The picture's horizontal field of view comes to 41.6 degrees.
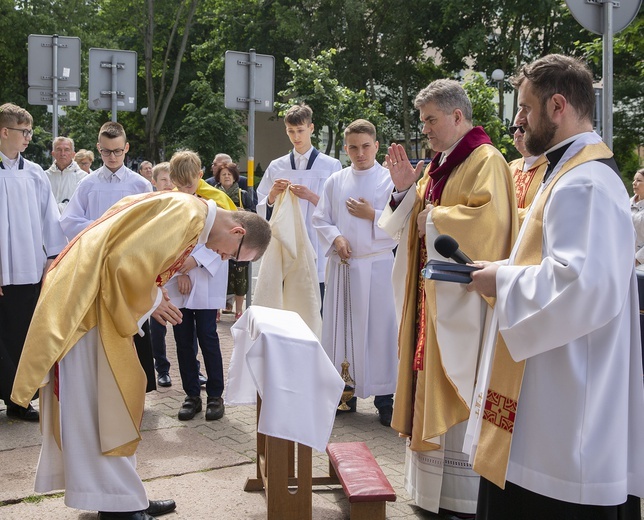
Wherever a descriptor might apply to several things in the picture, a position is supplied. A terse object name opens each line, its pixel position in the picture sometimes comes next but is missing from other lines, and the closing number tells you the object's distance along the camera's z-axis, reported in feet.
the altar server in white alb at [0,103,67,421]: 20.30
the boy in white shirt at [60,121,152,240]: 22.57
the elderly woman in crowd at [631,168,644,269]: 33.35
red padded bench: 13.26
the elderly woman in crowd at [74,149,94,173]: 39.65
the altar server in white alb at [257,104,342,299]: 23.52
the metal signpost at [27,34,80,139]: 37.01
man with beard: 8.94
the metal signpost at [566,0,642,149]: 20.92
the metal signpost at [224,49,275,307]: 31.42
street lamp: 89.20
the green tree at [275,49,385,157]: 64.08
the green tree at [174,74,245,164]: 96.07
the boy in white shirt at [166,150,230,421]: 20.42
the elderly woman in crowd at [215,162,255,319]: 33.50
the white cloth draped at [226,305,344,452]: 12.74
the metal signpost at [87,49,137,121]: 36.06
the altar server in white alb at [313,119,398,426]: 21.16
